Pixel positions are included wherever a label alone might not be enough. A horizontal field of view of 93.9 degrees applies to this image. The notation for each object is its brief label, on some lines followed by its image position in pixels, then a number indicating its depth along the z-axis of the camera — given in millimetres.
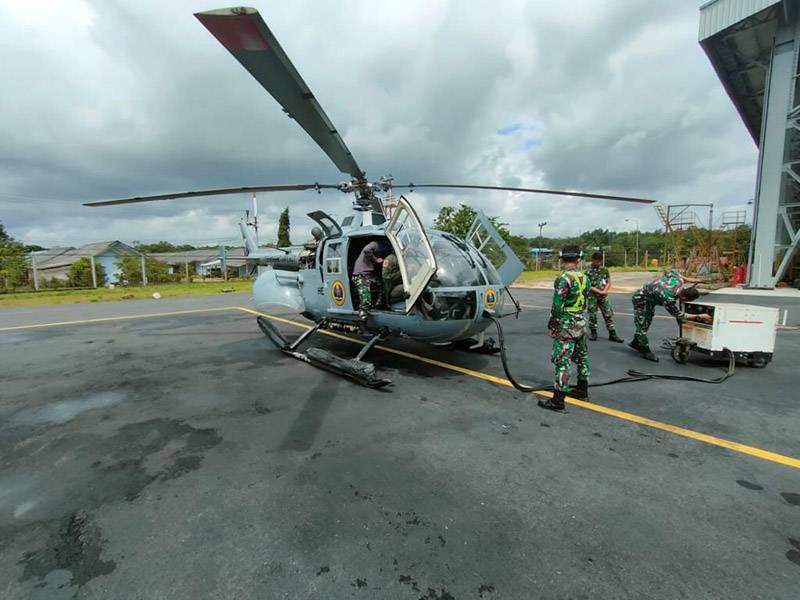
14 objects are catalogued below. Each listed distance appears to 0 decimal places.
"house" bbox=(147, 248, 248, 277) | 55206
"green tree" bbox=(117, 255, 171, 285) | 31500
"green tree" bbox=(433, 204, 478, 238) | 30639
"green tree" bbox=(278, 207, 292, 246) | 44688
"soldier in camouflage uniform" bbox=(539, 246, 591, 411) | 4309
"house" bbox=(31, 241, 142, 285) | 47488
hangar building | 17469
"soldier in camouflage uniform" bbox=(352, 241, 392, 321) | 5914
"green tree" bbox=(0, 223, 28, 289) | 24286
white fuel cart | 5629
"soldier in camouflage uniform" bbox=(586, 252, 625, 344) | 7402
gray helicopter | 3207
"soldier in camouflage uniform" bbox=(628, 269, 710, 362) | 6277
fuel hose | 4770
